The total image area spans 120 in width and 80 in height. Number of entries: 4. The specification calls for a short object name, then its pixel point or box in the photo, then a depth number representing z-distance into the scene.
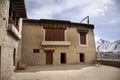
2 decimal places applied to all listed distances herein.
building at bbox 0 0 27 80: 3.53
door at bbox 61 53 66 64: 11.05
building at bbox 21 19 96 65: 10.20
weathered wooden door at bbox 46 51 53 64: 10.44
